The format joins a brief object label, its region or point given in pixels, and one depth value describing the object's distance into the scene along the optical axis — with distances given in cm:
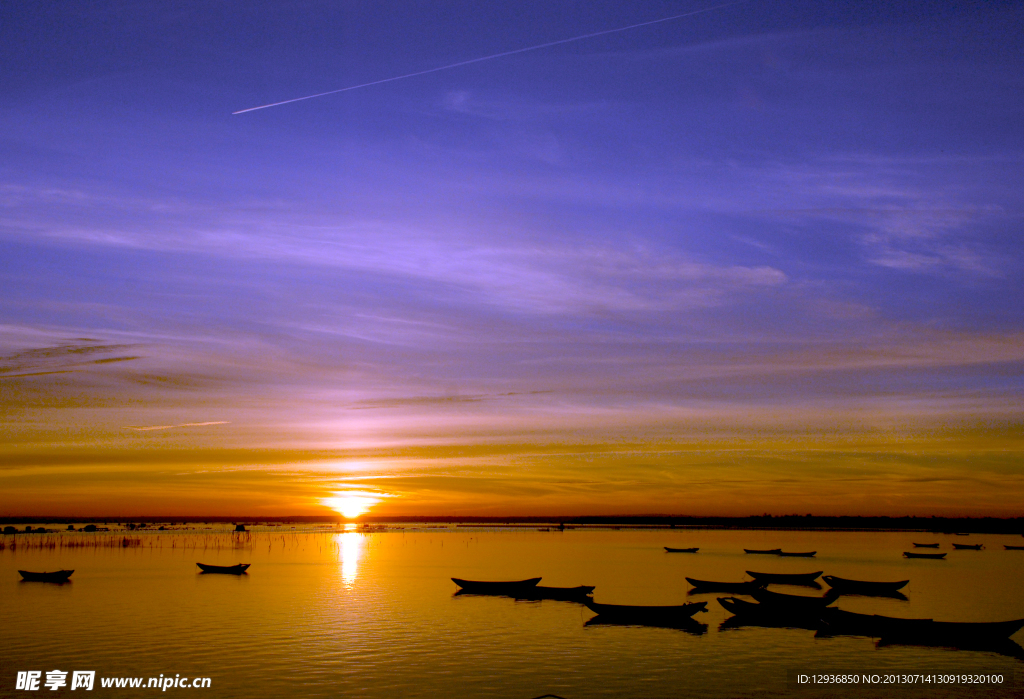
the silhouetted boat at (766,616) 3709
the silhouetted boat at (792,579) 5488
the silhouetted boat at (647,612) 3622
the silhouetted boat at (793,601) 3797
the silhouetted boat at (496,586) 4719
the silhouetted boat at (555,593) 4447
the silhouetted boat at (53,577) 5194
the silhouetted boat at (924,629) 3195
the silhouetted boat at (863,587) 5097
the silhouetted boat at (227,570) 6006
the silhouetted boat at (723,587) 4972
